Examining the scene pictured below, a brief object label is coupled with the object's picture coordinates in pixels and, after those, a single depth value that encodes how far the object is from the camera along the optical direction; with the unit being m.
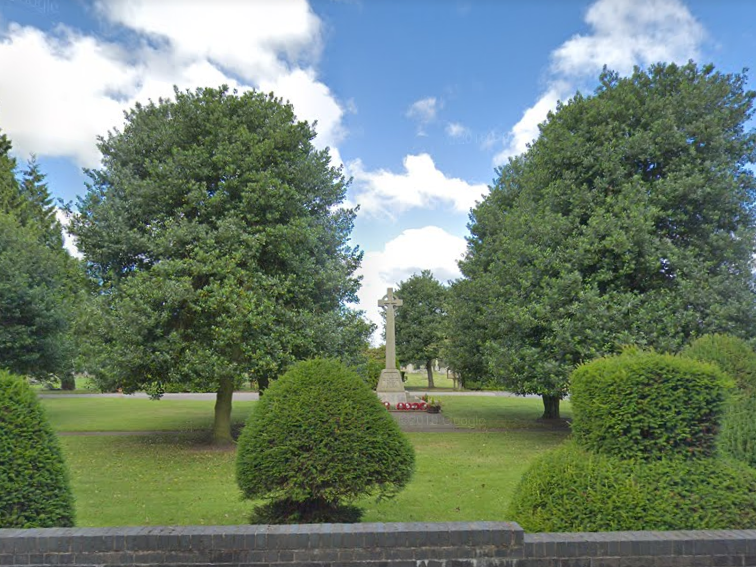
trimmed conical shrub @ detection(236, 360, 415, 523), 5.36
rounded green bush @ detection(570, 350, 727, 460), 5.13
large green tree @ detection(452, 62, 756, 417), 13.23
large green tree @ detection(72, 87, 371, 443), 12.73
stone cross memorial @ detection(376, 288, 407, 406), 23.56
